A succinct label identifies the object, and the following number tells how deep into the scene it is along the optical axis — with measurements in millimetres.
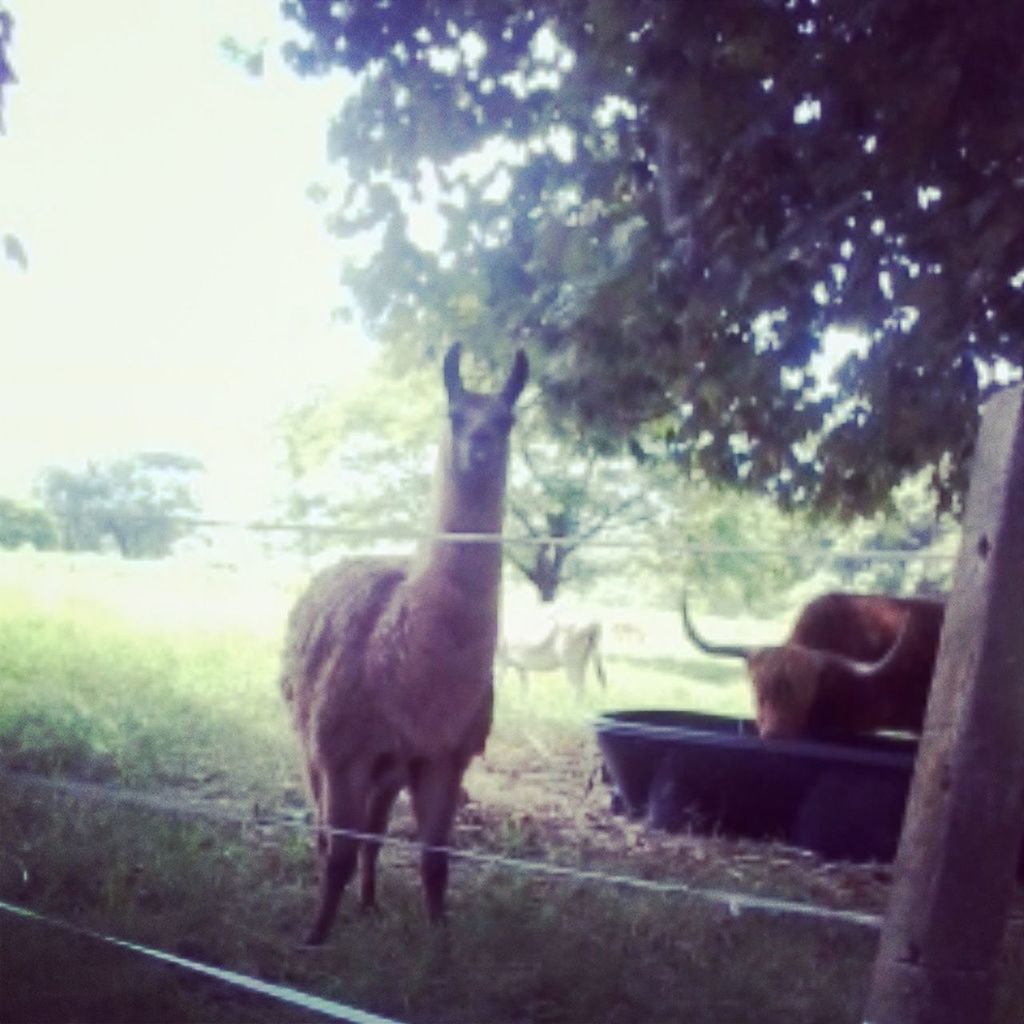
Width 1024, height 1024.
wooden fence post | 1816
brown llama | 2855
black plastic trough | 3041
